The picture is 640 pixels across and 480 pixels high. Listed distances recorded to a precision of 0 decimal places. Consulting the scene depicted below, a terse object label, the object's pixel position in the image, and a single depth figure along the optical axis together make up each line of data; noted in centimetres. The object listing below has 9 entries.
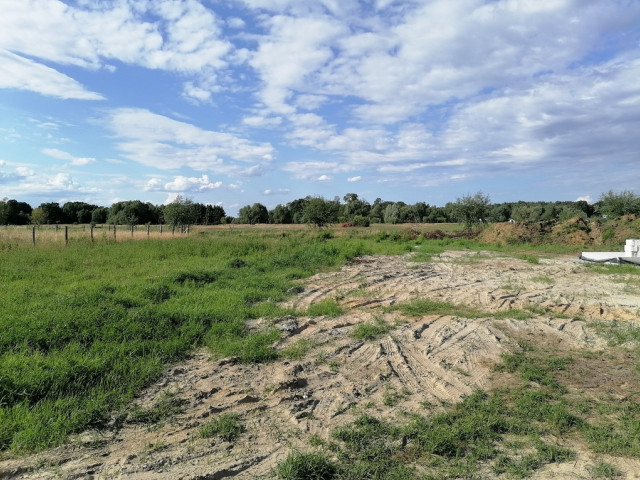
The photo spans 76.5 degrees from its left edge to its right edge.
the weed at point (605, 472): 290
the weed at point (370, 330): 614
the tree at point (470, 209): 3384
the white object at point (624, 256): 1464
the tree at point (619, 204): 3038
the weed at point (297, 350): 537
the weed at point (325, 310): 745
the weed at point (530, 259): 1505
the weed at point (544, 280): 1070
